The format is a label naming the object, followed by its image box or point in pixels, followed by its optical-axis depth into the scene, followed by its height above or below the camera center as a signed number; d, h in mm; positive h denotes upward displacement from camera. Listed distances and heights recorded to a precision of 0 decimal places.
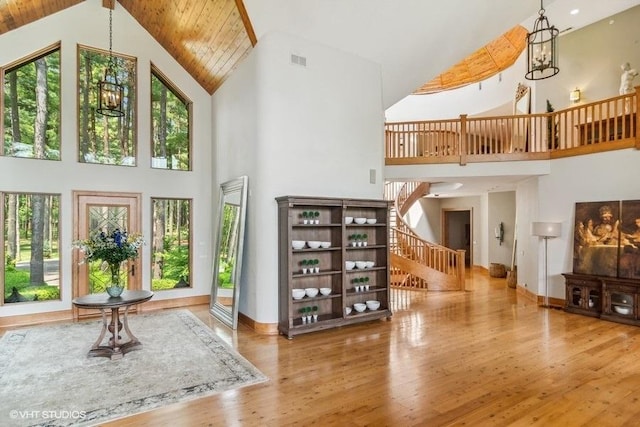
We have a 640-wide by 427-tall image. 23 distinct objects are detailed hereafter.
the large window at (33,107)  5664 +1731
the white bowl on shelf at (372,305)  5598 -1448
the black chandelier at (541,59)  4495 +2059
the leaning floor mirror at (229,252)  5391 -642
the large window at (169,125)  6895 +1726
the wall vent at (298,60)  5258 +2259
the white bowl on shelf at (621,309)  5619 -1542
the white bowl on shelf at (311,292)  5051 -1120
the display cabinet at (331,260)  4930 -725
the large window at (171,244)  6770 -607
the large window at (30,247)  5594 -547
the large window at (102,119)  6242 +1682
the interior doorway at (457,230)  14000 -694
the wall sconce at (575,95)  8195 +2683
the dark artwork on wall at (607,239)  5766 -454
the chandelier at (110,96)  5145 +1700
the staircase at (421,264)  8484 -1238
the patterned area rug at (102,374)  2961 -1644
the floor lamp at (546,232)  6672 -374
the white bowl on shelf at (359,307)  5484 -1456
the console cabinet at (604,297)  5570 -1415
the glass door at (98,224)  6023 -192
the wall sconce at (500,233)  11305 -657
